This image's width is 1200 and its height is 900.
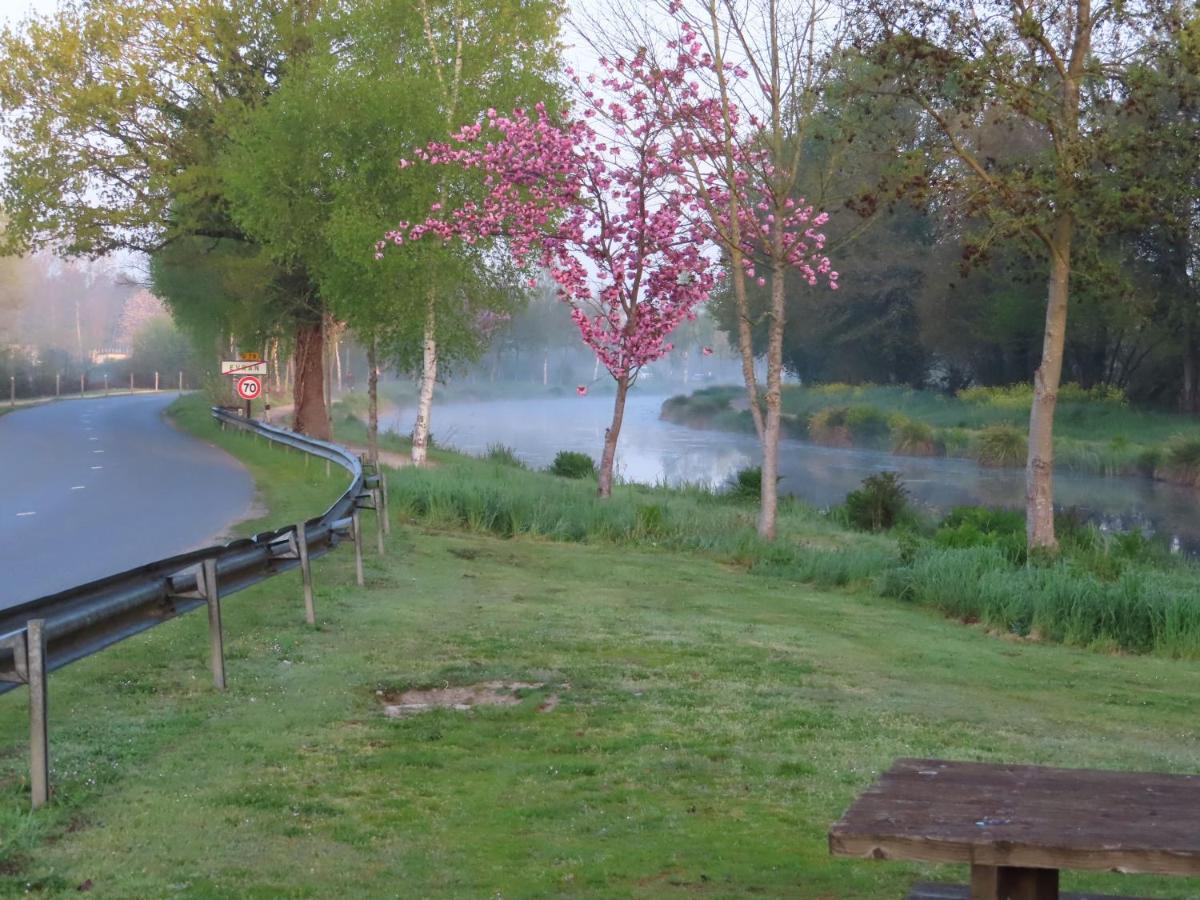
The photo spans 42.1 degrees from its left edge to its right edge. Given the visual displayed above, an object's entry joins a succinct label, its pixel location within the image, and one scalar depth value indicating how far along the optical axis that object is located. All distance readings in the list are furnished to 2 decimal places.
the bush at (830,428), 62.97
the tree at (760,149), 22.77
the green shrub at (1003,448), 51.06
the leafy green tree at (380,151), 31.56
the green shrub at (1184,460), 44.56
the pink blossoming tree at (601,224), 26.94
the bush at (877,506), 29.52
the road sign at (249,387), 40.34
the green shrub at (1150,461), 46.91
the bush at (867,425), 61.47
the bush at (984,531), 21.25
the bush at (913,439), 56.34
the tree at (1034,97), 19.83
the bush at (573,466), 38.75
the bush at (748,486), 32.38
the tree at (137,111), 38.16
